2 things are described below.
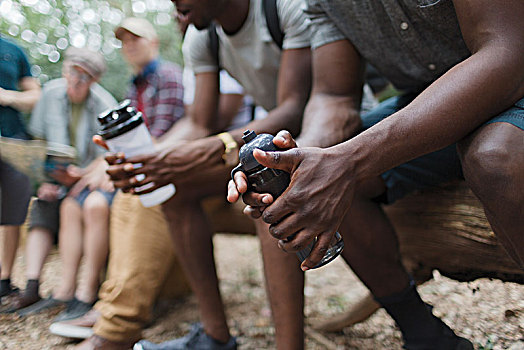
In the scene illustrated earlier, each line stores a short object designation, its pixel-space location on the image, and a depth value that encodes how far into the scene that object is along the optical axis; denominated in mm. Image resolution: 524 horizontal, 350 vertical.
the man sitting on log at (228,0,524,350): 979
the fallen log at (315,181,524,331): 1624
